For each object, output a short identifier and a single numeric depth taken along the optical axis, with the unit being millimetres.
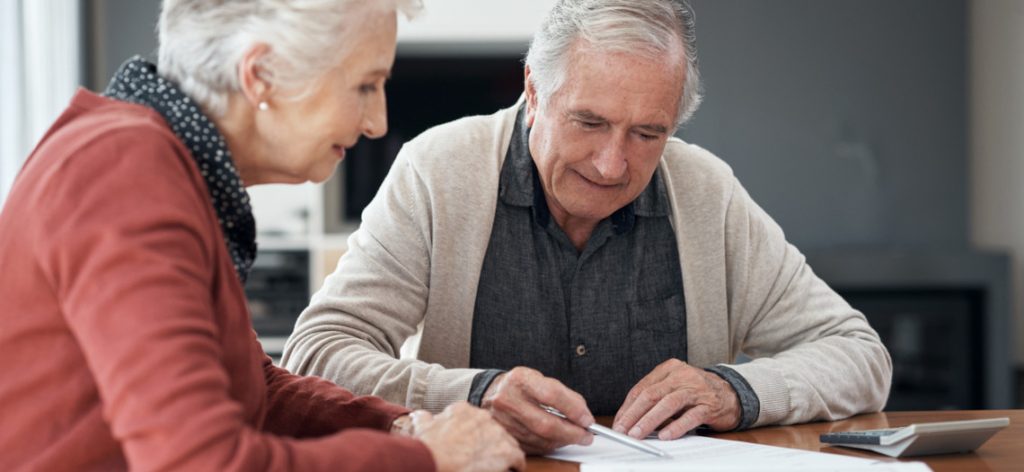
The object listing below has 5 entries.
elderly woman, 841
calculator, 1250
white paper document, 1212
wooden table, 1252
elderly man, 1567
